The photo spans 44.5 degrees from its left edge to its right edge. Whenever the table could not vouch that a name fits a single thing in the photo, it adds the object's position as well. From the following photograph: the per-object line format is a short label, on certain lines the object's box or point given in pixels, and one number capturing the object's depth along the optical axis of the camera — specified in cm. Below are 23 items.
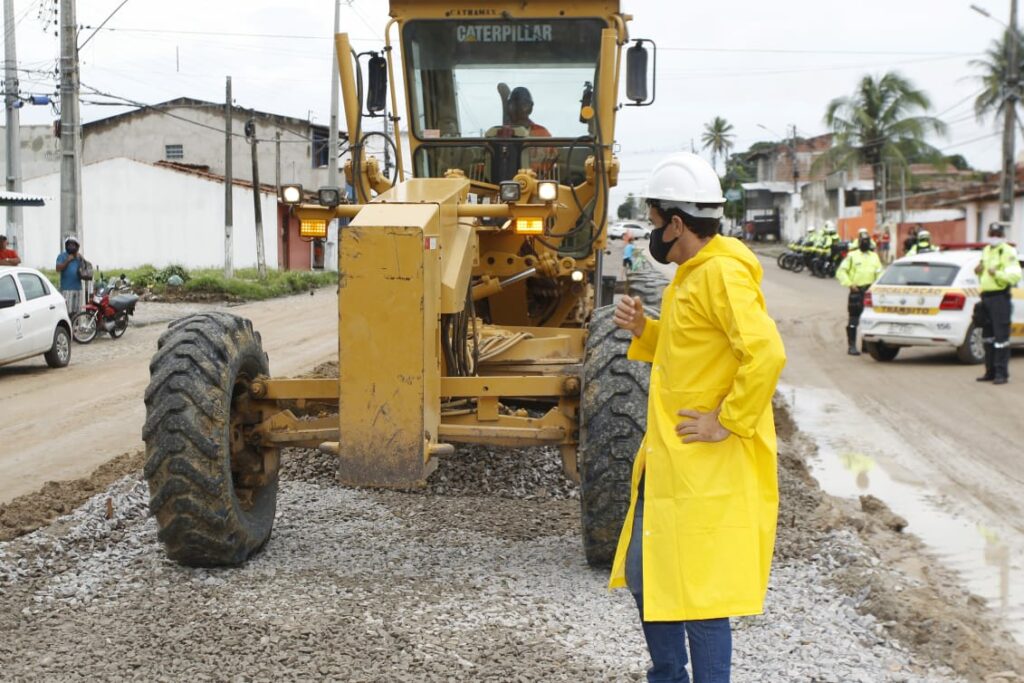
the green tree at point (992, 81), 4634
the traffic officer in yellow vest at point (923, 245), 2359
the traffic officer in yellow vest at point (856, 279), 1969
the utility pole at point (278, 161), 4921
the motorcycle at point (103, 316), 2175
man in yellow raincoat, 387
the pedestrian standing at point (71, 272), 2192
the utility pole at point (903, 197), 5297
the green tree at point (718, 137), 11119
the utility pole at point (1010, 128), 3375
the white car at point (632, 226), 5709
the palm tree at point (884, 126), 5572
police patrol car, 1748
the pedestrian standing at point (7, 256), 2162
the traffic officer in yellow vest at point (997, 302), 1542
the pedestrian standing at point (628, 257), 1470
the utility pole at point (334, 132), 3797
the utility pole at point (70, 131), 2272
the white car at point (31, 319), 1700
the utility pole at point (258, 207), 3838
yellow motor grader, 613
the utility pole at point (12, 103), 2872
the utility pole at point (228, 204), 3710
